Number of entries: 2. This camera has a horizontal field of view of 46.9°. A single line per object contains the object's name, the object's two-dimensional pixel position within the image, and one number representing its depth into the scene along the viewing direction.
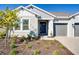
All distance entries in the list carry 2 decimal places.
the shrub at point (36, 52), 2.99
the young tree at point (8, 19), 3.02
